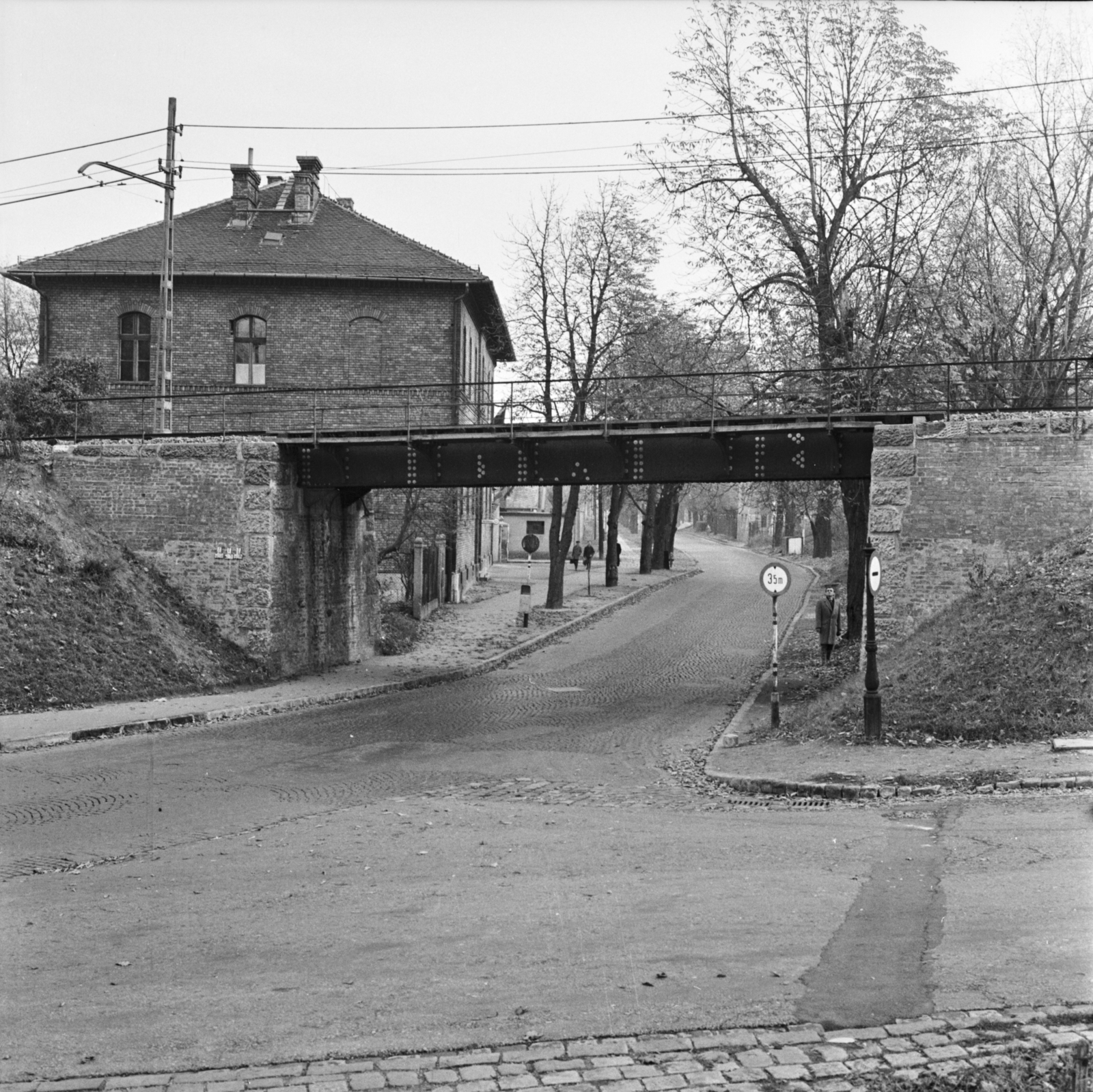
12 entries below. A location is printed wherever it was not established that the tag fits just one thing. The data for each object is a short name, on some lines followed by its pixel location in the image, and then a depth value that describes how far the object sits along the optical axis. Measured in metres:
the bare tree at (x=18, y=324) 60.50
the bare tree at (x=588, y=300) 38.50
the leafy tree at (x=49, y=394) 27.56
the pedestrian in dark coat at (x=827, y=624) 24.77
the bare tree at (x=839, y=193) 23.88
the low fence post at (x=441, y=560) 38.59
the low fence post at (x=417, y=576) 33.59
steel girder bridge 20.55
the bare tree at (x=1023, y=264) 23.64
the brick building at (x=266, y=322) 37.03
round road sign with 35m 18.73
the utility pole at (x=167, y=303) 23.89
